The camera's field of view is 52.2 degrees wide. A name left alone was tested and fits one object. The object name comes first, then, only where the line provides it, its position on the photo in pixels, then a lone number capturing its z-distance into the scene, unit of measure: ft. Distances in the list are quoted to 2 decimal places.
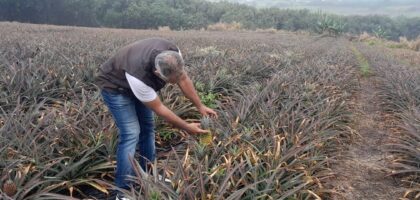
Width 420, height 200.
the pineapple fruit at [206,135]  13.65
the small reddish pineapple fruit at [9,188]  10.44
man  11.68
